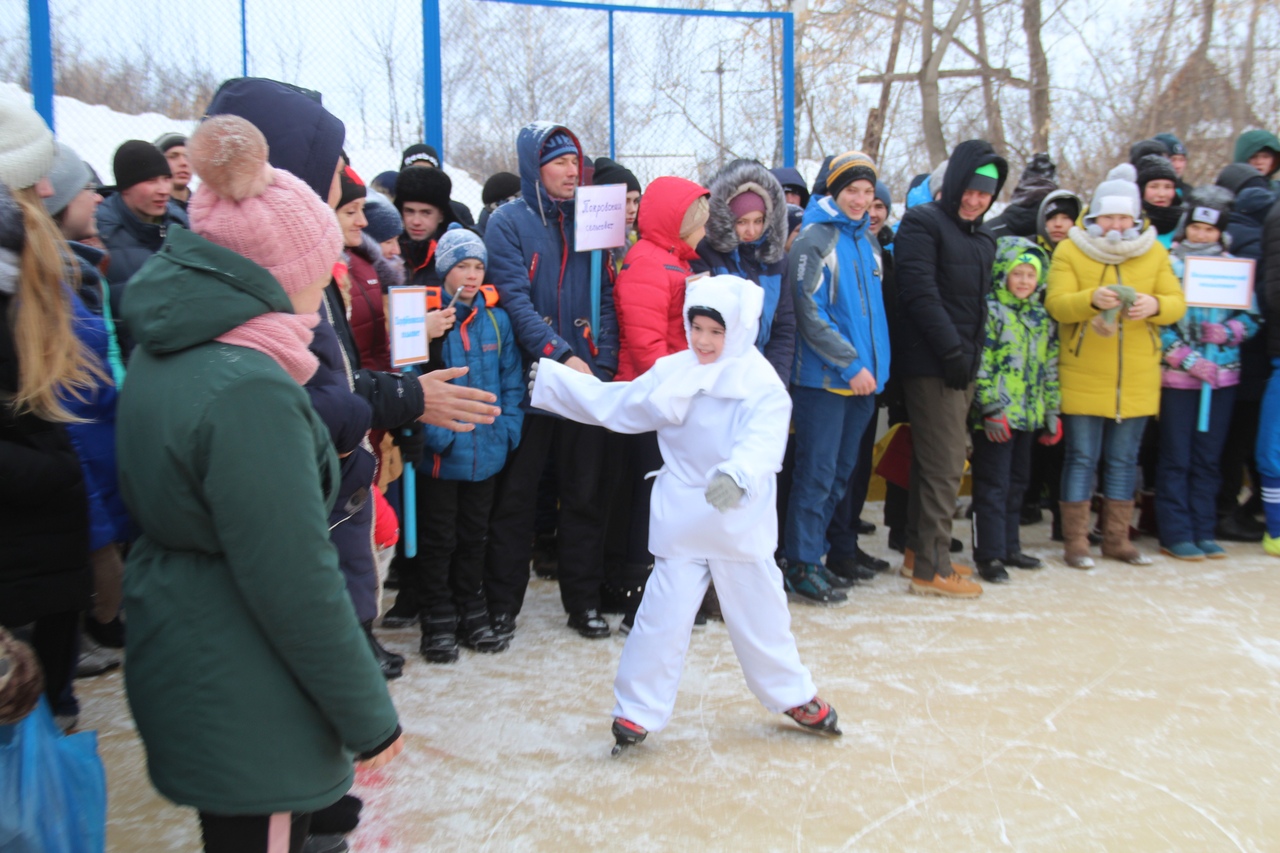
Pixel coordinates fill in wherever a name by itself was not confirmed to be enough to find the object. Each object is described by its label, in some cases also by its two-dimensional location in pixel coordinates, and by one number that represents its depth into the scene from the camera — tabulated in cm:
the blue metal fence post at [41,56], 552
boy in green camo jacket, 557
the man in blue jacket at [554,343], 450
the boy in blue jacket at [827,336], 514
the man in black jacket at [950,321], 528
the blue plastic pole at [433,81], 645
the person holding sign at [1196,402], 603
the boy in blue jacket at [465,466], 425
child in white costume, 337
